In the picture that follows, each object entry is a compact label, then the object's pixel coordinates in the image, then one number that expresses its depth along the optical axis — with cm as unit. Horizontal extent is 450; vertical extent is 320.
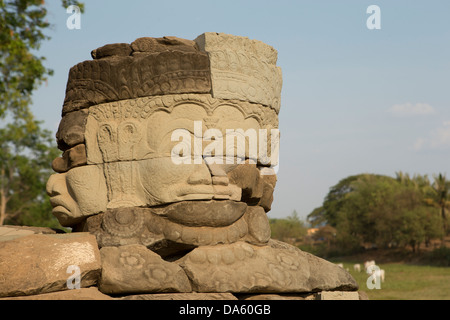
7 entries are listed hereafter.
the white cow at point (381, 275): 1842
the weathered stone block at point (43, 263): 382
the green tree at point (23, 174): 1742
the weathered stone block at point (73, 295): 383
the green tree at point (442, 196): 3133
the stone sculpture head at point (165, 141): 458
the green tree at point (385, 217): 2850
